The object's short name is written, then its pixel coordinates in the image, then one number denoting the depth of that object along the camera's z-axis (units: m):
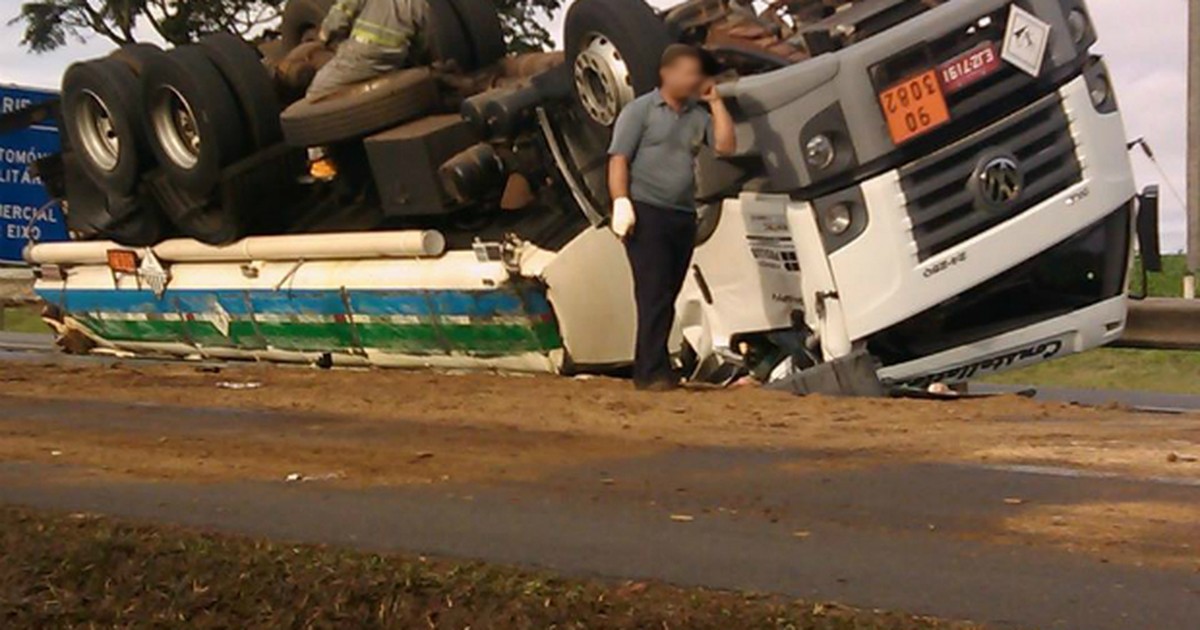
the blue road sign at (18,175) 21.20
